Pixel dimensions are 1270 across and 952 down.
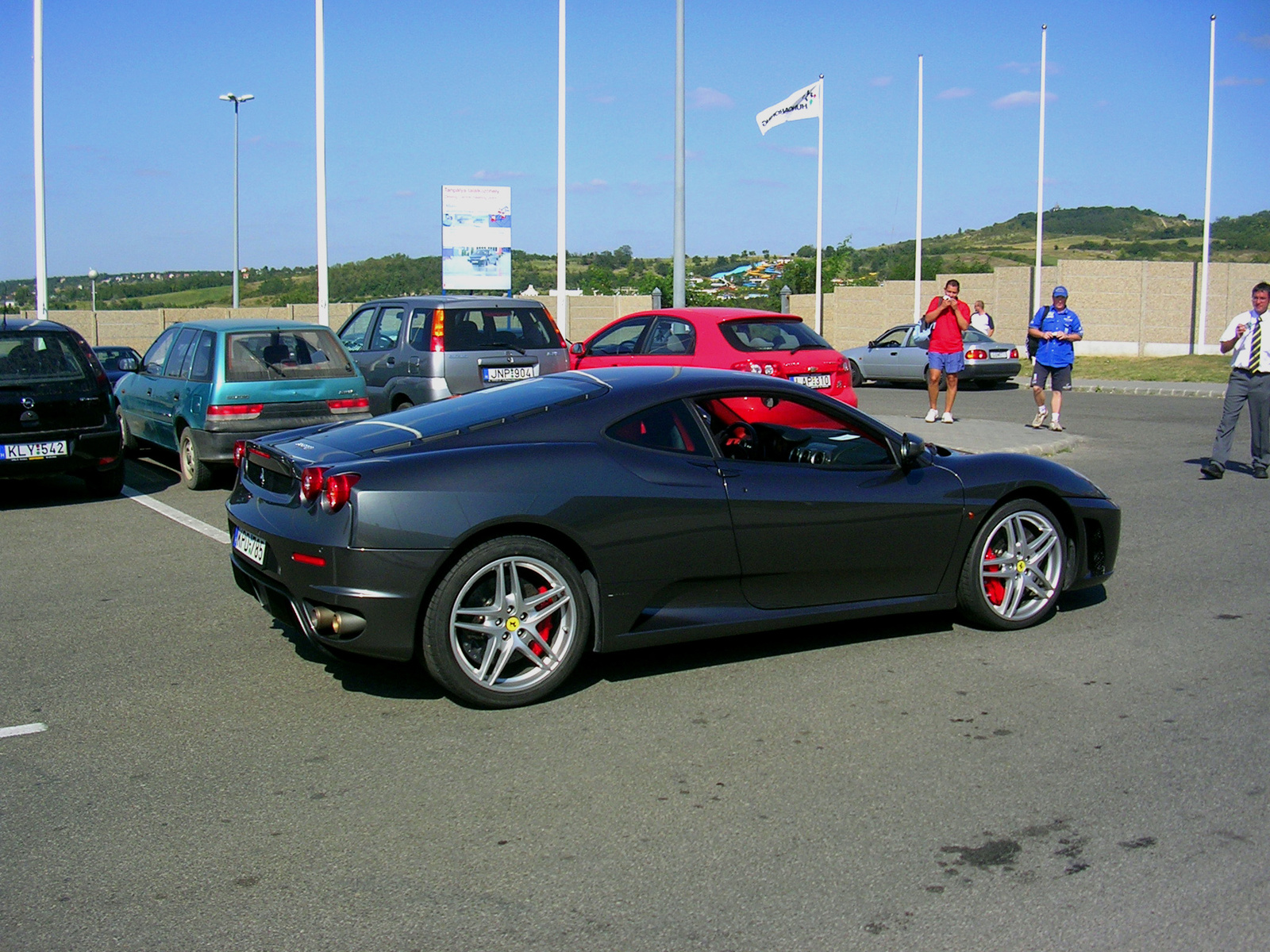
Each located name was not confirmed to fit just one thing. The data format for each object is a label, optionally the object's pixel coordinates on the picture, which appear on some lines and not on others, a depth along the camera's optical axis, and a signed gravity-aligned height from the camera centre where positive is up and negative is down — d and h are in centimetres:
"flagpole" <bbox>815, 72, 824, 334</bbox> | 3828 +520
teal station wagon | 1115 -34
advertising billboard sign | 3012 +297
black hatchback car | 1006 -50
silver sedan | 2469 -1
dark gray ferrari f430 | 491 -77
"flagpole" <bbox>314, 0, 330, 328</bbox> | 2170 +357
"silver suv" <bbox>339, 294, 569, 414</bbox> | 1317 +6
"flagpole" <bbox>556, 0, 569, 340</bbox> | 2538 +246
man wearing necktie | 1155 -20
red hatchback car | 1246 +10
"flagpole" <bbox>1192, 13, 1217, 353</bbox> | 3234 +430
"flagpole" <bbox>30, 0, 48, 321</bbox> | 2241 +385
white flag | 3125 +656
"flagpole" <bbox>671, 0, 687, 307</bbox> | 1775 +284
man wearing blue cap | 1538 +25
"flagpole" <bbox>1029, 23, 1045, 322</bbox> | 3509 +493
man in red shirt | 1543 +28
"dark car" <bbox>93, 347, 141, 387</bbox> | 1669 -13
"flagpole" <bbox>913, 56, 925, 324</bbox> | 3589 +219
